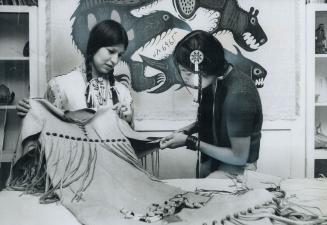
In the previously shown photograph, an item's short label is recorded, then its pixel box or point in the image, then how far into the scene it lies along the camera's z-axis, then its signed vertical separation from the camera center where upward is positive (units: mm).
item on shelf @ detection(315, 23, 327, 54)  1871 +278
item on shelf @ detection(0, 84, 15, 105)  1773 +29
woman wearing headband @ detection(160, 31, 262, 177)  1813 -25
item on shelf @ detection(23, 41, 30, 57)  1782 +226
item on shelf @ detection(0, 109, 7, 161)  1785 -90
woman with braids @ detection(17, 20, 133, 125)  1771 +93
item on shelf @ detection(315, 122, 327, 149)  1886 -168
